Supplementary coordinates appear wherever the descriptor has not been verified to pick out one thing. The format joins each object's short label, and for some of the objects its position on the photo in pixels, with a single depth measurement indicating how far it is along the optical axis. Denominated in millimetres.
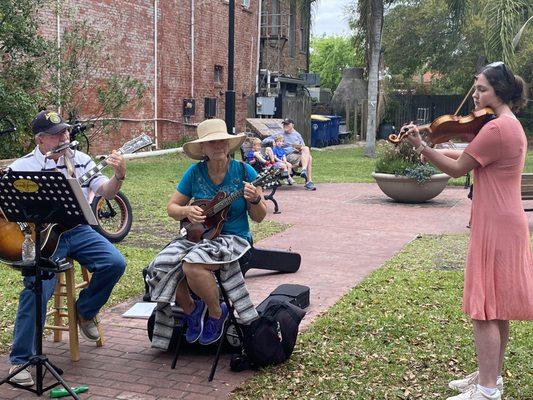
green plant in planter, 12148
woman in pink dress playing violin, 3842
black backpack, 4566
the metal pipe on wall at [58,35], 14405
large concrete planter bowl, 12266
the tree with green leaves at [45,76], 11594
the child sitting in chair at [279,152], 13433
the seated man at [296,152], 14203
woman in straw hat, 4531
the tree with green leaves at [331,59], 71000
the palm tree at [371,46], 22078
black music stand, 3908
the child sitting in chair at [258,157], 12430
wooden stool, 4770
